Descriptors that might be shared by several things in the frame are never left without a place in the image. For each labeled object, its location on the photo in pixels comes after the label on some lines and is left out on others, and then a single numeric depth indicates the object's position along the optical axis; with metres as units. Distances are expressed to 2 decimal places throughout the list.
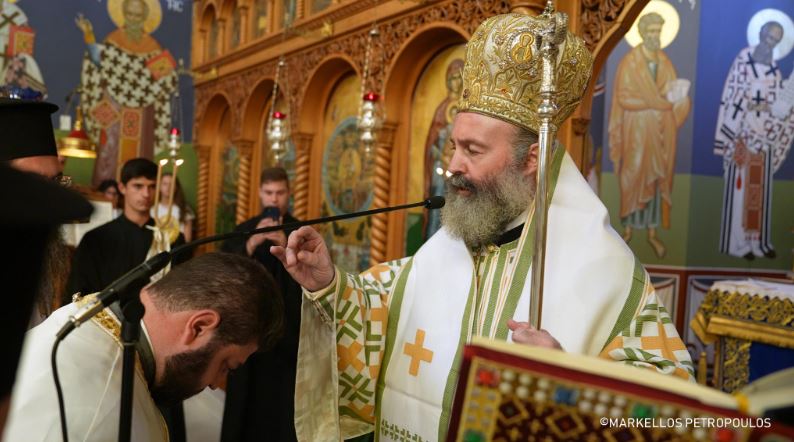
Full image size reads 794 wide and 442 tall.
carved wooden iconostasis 5.23
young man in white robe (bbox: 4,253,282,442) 1.40
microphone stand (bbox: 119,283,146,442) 1.04
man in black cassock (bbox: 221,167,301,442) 3.55
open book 0.79
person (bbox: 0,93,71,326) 2.42
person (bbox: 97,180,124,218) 8.47
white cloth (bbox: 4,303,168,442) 1.35
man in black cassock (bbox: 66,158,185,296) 4.09
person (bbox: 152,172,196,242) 8.01
